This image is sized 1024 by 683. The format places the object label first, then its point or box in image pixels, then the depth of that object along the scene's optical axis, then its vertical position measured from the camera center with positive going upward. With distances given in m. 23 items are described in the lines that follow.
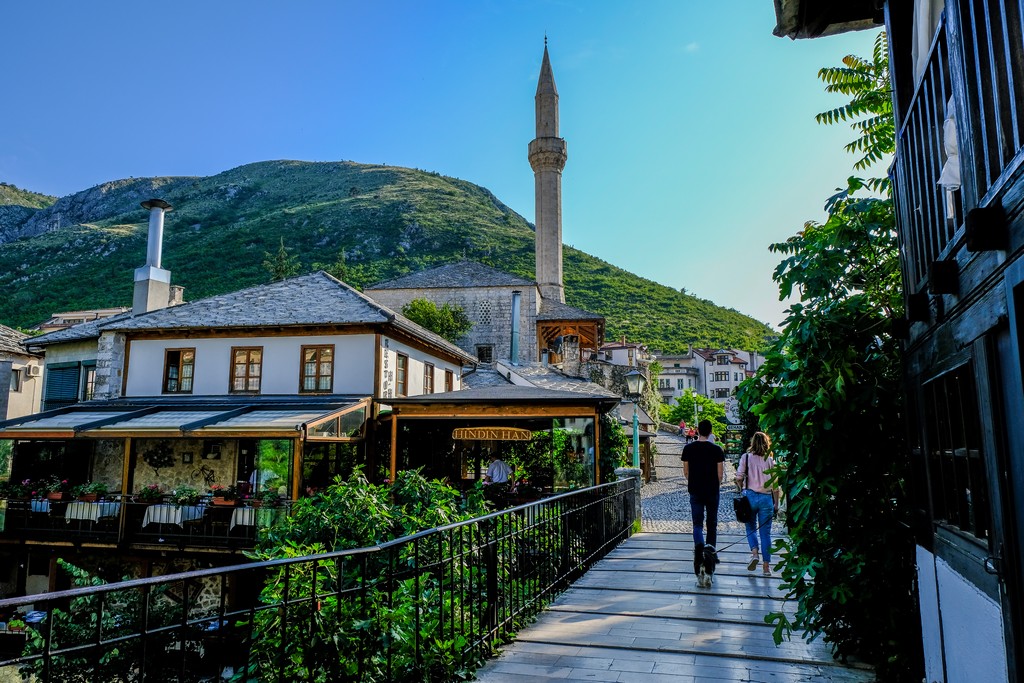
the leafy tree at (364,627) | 3.84 -1.15
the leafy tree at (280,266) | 56.66 +16.34
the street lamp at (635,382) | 13.14 +1.25
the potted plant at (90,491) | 15.70 -1.17
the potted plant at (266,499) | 14.70 -1.27
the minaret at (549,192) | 47.00 +18.17
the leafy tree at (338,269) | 59.38 +16.00
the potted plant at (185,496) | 14.99 -1.21
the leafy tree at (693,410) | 43.00 +2.34
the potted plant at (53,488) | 15.83 -1.14
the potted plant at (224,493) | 15.42 -1.17
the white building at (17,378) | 23.52 +2.42
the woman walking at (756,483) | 7.81 -0.47
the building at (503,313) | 38.84 +7.84
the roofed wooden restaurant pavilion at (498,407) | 14.51 +0.85
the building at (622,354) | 51.63 +7.10
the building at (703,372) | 70.88 +7.77
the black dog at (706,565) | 6.80 -1.26
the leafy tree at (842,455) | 4.29 -0.07
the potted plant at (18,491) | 16.31 -1.20
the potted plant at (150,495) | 15.34 -1.21
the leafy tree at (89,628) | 8.17 -2.67
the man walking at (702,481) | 7.05 -0.41
